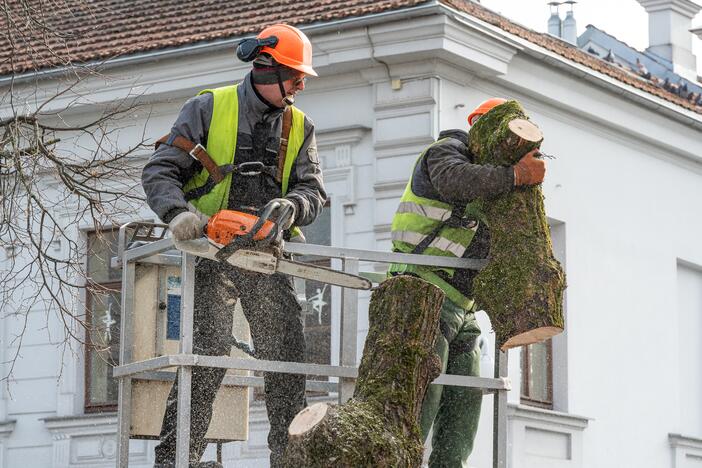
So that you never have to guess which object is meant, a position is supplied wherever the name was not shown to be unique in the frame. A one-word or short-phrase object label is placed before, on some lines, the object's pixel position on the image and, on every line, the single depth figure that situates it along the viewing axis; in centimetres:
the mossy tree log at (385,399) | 921
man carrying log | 1101
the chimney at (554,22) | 3686
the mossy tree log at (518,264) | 1073
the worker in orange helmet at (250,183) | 1037
